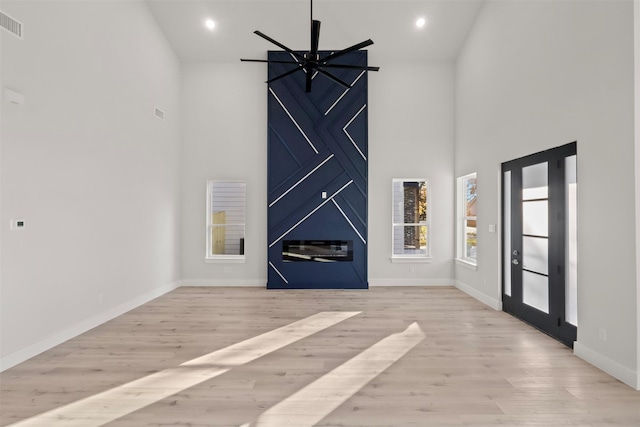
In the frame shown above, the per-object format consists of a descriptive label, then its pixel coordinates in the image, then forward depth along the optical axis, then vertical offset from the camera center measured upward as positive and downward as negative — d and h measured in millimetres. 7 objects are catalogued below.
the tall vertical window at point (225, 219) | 6504 +60
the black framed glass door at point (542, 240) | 3422 -202
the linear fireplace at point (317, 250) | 6316 -534
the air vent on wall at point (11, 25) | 2908 +1789
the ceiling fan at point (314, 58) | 3668 +1995
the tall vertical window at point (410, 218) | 6523 +98
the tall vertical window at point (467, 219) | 5840 +77
